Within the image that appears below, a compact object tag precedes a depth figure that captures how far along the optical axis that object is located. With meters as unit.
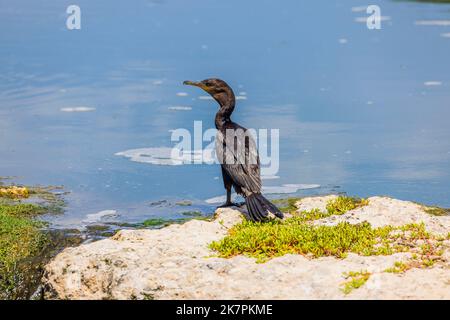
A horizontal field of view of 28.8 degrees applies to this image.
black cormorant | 8.33
